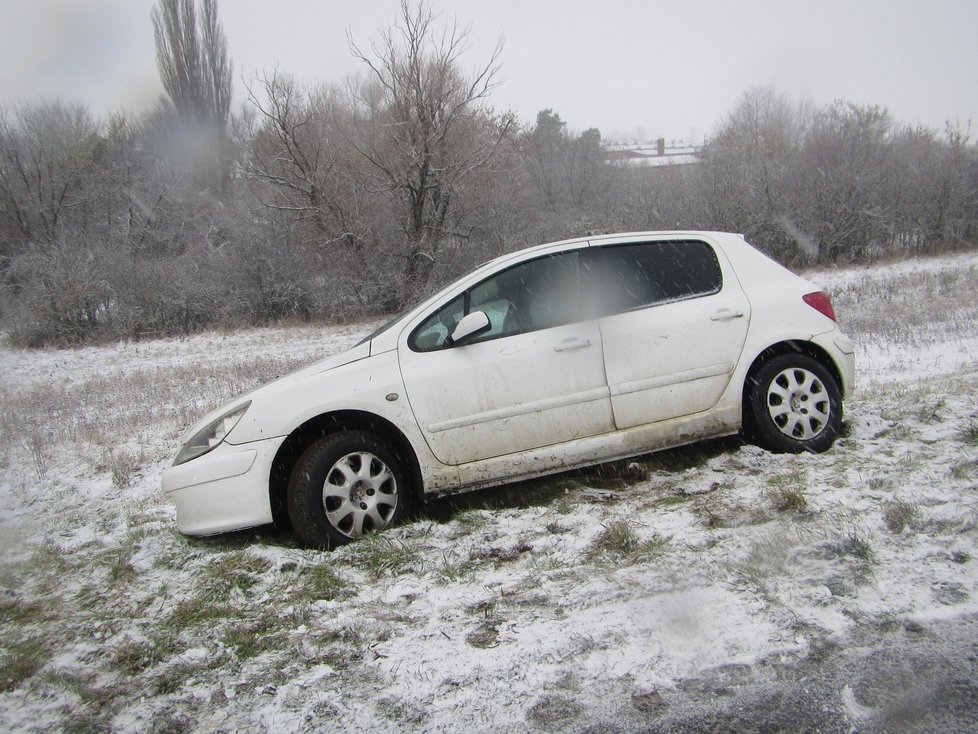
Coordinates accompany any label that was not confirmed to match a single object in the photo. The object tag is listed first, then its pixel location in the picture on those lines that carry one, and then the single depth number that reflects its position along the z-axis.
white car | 3.85
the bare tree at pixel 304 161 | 20.70
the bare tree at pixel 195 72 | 32.84
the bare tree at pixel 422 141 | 19.78
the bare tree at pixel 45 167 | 22.25
